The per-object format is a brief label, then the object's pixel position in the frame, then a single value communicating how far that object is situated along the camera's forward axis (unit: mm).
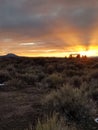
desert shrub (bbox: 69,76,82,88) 9673
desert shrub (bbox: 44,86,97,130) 4532
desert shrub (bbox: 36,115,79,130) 3044
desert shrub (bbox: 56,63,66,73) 17364
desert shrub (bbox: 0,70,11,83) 11118
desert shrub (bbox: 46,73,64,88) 9286
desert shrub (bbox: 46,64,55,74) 16505
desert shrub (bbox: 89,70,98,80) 11194
